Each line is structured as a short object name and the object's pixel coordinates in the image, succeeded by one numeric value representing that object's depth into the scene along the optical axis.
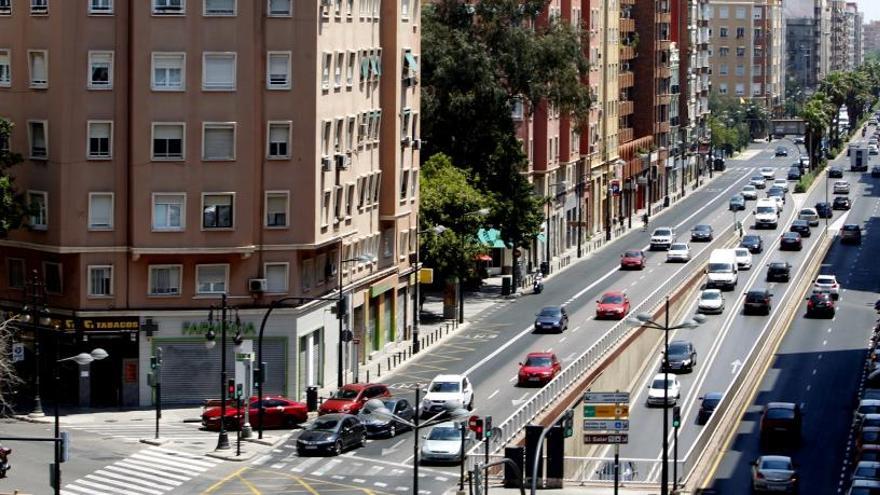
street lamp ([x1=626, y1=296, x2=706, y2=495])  78.81
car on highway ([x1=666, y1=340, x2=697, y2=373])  121.06
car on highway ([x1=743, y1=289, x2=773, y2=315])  138.00
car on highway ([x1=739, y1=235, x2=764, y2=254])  166.88
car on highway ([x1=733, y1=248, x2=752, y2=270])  157.38
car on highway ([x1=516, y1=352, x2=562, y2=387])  106.62
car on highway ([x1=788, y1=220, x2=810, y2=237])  177.88
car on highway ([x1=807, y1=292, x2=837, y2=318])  138.62
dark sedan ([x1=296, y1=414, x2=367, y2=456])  89.44
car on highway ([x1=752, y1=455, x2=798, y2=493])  82.62
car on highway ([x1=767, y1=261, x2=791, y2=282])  151.75
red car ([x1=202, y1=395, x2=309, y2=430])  94.25
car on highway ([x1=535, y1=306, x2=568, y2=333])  124.88
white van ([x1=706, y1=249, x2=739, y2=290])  148.00
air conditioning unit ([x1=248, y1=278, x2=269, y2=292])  102.31
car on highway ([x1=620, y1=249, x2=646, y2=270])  156.88
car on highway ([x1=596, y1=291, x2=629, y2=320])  131.12
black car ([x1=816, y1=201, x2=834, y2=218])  191.00
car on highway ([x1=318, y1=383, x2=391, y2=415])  96.50
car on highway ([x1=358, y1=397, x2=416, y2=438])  93.50
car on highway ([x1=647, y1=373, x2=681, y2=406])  111.12
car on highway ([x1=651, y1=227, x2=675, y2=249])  170.25
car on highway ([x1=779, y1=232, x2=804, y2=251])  169.25
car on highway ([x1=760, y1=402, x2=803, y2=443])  95.62
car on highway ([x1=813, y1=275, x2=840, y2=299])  141.75
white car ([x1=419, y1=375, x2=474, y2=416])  96.88
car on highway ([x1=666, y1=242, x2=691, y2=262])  160.75
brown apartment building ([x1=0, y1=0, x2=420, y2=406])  99.75
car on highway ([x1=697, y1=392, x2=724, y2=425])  106.51
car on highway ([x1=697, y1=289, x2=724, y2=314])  138.62
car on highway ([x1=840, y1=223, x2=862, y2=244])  175.75
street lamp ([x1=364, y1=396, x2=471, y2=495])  73.50
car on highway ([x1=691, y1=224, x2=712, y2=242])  175.62
